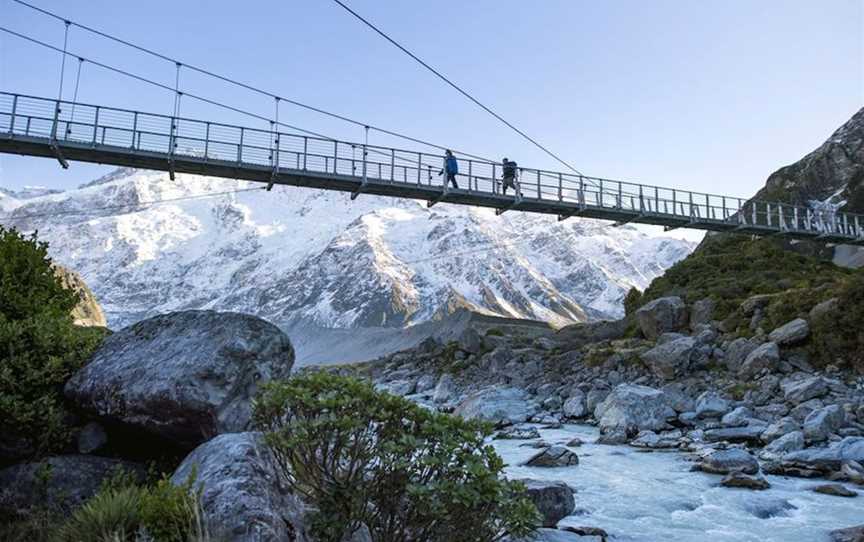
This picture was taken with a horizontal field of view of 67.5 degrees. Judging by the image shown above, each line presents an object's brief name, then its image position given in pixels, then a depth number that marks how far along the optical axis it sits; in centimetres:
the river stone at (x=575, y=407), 2059
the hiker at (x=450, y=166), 2033
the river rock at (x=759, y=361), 2031
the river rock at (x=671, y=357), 2239
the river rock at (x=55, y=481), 529
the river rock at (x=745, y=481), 1074
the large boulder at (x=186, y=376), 561
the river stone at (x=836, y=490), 1002
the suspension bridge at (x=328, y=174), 1717
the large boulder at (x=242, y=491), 388
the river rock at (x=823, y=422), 1336
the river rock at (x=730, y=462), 1180
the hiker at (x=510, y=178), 2128
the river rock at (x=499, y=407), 1992
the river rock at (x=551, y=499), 837
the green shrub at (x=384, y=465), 424
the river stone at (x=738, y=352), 2178
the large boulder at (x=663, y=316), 3016
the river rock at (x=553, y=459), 1354
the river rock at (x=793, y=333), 2172
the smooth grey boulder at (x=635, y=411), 1672
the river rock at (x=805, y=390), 1700
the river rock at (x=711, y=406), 1709
